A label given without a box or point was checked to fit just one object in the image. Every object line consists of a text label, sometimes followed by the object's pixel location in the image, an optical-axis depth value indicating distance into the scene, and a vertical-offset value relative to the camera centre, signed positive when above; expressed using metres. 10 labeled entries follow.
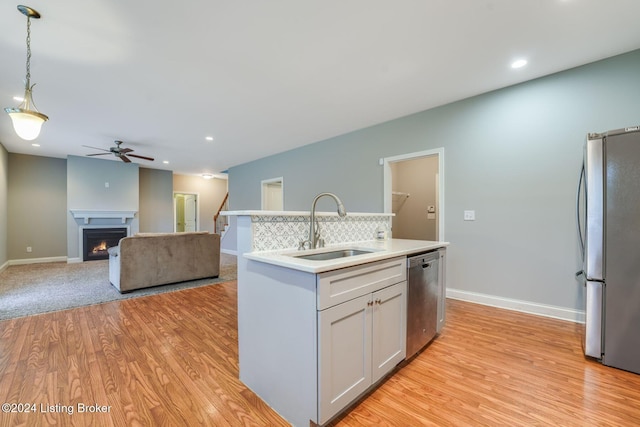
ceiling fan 4.97 +1.17
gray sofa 3.79 -0.74
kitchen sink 1.94 -0.33
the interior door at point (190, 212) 9.63 +0.01
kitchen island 1.32 -0.65
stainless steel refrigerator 1.86 -0.27
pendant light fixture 2.05 +0.77
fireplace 6.50 -0.73
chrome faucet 1.89 -0.16
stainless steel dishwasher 1.98 -0.72
